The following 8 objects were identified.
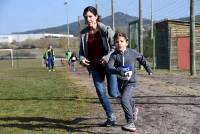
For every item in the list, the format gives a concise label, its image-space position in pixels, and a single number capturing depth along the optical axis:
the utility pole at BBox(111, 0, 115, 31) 44.70
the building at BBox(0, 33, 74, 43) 140.98
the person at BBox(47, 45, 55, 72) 40.26
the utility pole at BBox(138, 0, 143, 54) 35.22
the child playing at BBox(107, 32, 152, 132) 8.85
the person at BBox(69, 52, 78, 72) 41.94
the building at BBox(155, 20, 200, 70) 35.62
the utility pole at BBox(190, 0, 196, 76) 25.08
